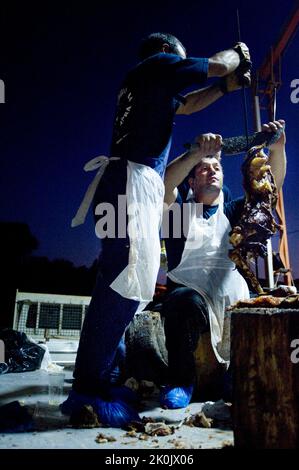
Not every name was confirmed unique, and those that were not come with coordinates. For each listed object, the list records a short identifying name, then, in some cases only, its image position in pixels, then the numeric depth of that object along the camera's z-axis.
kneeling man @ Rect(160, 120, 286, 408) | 3.20
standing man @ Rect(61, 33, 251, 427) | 2.41
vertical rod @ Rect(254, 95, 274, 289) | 4.48
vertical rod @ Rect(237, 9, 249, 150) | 3.74
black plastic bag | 4.74
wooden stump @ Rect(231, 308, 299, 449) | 1.70
